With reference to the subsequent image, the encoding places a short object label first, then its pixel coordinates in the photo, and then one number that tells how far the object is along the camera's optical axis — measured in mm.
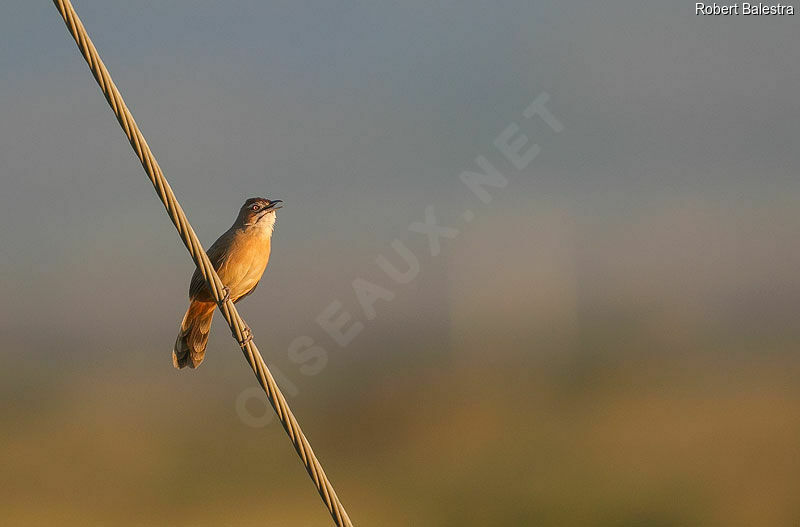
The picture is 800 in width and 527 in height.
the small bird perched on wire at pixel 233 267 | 15273
